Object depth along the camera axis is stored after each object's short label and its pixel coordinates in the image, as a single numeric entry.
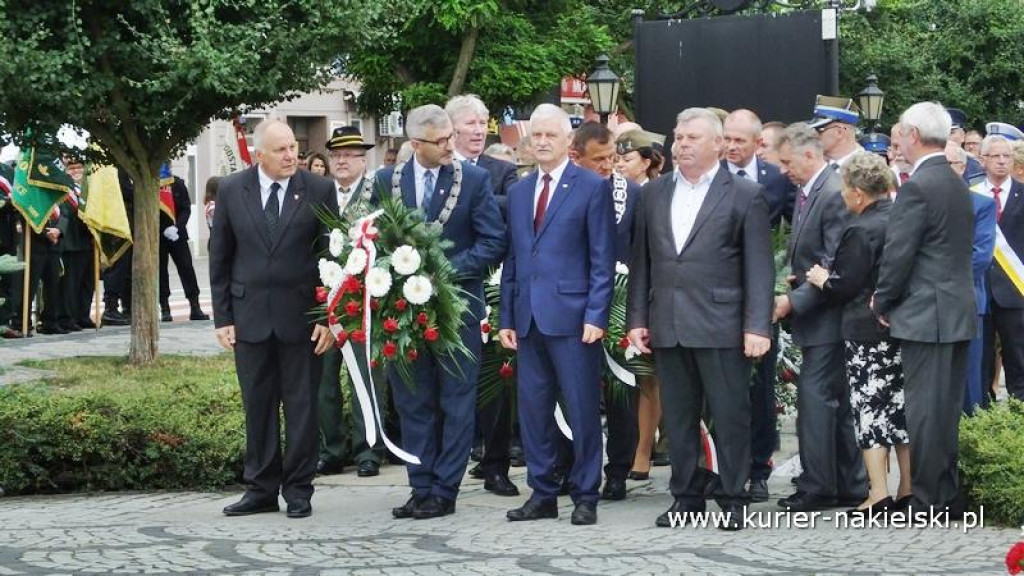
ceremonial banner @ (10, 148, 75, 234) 17.95
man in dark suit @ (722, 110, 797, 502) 9.80
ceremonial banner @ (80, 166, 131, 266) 18.92
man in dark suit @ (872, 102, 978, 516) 8.65
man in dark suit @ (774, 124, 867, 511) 9.14
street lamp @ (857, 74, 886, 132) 30.91
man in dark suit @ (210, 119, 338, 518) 9.24
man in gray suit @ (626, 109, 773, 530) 8.73
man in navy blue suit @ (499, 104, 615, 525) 8.98
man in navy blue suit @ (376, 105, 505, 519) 9.26
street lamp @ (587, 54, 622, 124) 21.77
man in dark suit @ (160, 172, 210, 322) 20.89
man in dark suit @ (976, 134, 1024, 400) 12.34
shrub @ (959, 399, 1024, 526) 8.67
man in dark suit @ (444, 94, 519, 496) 10.00
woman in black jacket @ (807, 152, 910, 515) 8.93
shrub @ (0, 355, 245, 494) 10.09
